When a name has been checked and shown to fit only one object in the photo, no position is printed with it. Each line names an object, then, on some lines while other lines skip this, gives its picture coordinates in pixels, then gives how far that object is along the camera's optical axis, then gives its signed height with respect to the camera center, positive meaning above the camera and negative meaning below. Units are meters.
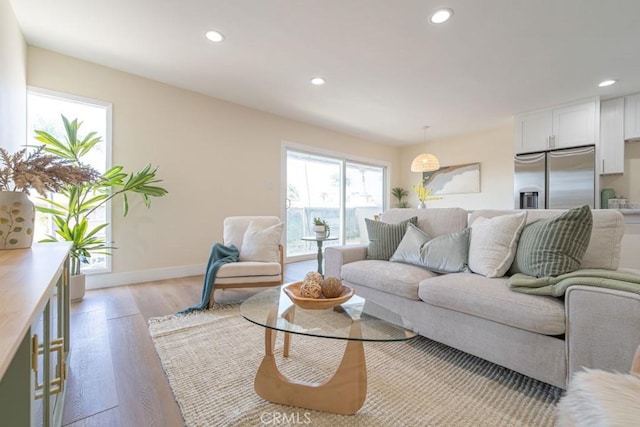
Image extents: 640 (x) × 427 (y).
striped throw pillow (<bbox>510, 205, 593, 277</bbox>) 1.53 -0.17
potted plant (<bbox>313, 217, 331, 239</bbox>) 3.44 -0.21
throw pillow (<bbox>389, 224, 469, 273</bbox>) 2.00 -0.29
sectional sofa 1.17 -0.47
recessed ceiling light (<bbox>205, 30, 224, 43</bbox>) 2.53 +1.63
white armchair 2.54 -0.43
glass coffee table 1.21 -0.61
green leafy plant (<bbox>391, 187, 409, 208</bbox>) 6.79 +0.44
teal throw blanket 2.49 -0.49
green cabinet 0.58 -0.31
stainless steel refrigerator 3.91 +0.52
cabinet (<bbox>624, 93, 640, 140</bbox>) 3.72 +1.31
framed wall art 5.69 +0.73
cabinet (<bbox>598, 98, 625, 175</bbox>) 3.85 +1.09
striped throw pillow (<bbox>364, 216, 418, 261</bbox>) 2.51 -0.24
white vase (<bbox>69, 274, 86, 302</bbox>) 2.70 -0.74
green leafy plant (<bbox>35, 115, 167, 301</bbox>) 2.67 +0.14
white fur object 0.67 -0.48
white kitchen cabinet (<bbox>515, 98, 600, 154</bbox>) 3.88 +1.29
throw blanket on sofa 1.21 -0.32
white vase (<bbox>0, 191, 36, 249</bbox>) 1.32 -0.04
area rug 1.23 -0.91
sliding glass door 5.03 +0.37
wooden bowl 1.40 -0.45
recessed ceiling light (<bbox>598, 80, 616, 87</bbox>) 3.40 +1.62
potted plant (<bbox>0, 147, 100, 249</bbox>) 1.32 +0.13
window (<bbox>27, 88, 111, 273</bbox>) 2.90 +0.97
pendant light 4.89 +0.88
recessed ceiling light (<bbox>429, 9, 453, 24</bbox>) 2.24 +1.63
